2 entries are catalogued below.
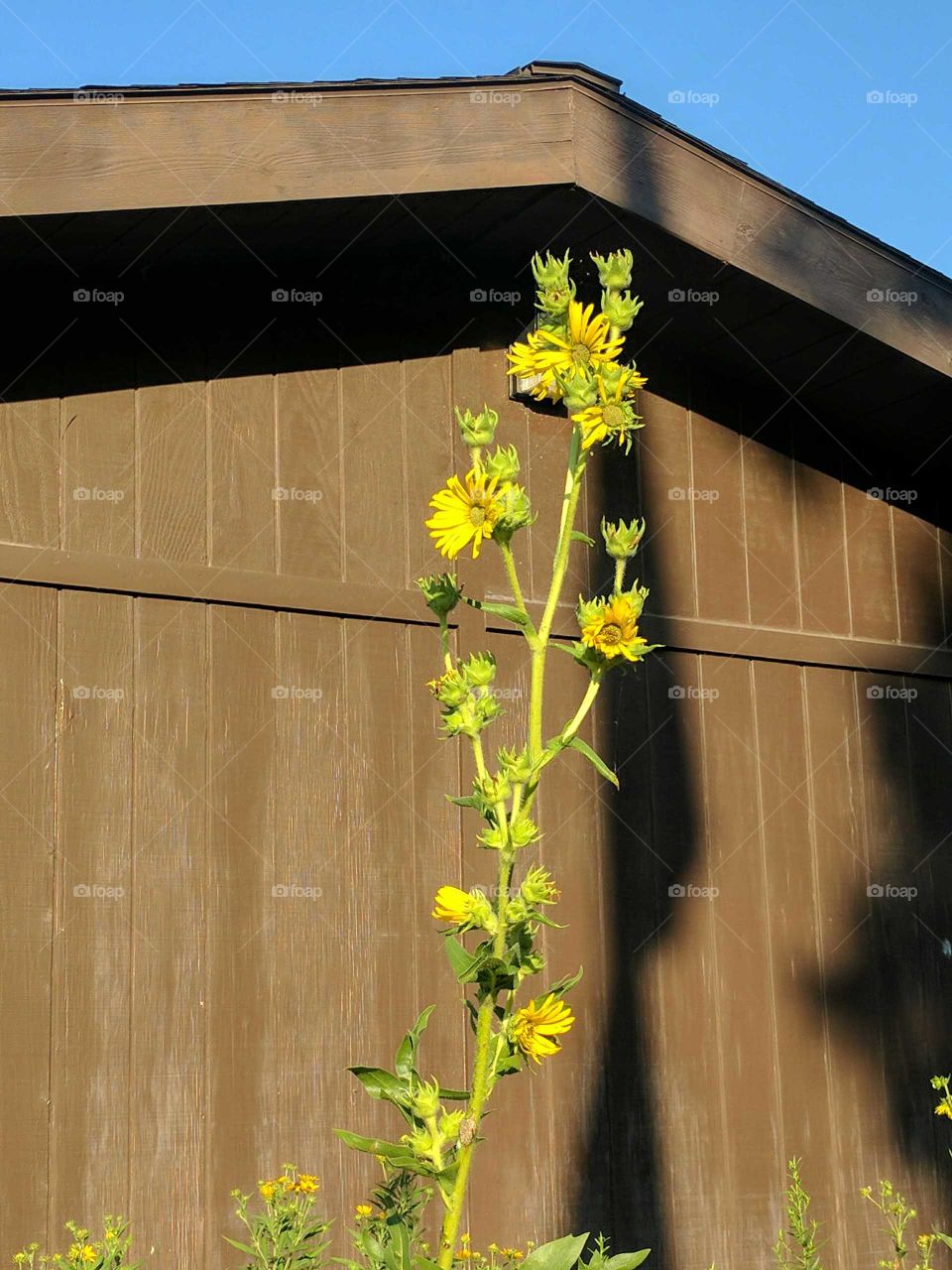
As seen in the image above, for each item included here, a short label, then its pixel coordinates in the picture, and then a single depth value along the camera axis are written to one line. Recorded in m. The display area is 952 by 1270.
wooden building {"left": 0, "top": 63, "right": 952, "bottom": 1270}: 3.88
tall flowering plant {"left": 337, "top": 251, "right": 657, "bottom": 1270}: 2.02
